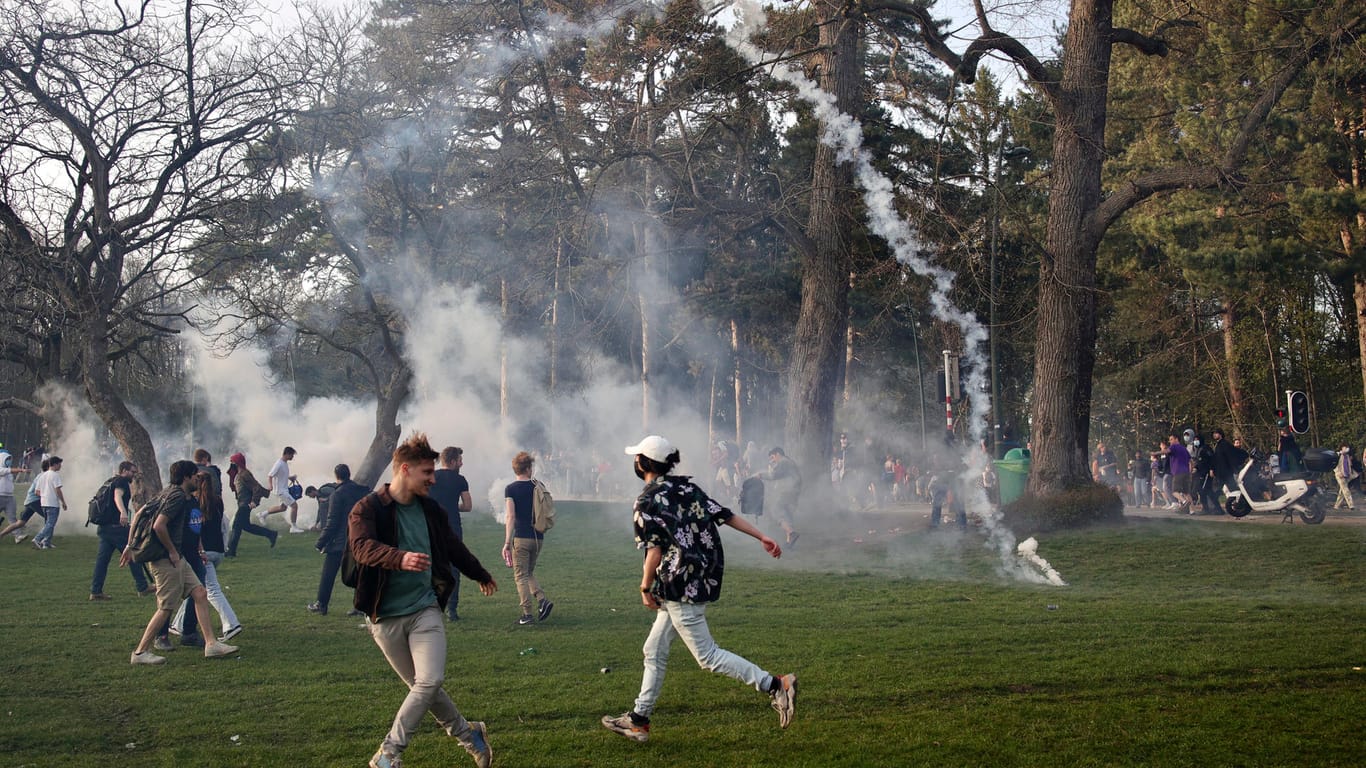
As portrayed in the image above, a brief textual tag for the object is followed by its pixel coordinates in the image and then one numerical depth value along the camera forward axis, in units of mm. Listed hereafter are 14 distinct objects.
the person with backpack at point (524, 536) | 10992
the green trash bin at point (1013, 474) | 20594
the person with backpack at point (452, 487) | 11188
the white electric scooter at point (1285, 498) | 18344
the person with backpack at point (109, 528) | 12844
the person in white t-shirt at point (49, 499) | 18828
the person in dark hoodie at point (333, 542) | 11727
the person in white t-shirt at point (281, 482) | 21281
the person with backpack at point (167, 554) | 9078
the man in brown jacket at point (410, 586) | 5656
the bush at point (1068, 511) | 18094
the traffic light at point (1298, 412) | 20062
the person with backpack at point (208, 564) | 9820
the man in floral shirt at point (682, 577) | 6336
